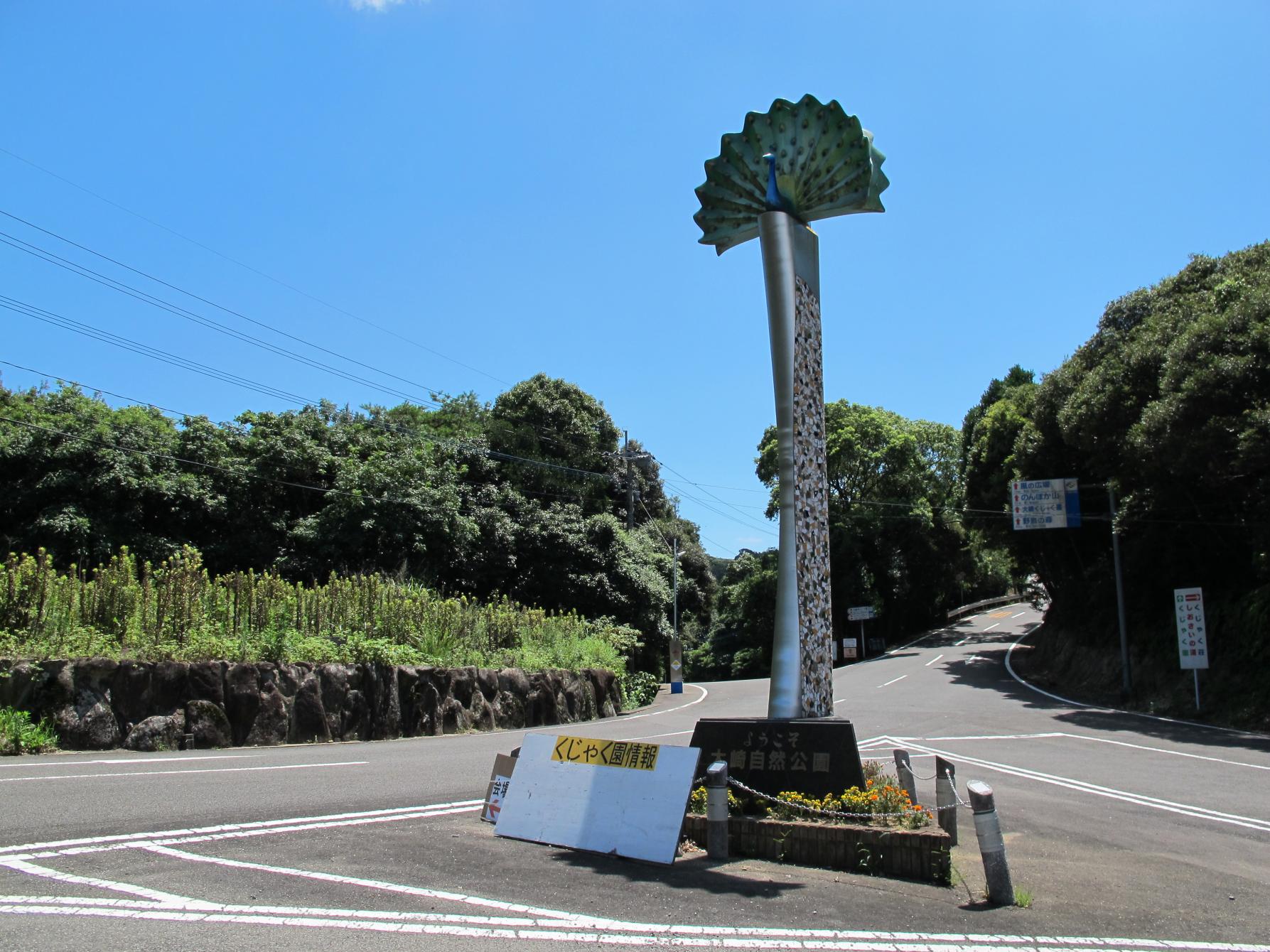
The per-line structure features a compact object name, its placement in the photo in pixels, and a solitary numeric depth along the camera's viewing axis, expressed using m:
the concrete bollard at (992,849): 5.83
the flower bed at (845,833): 6.39
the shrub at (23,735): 11.41
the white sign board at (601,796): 6.72
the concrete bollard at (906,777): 8.44
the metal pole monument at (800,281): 8.86
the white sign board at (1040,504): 26.75
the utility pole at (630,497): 39.75
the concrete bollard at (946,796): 7.13
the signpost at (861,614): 44.50
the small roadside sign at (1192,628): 20.81
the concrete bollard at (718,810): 6.79
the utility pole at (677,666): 35.09
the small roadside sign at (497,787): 7.91
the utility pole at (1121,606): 25.53
